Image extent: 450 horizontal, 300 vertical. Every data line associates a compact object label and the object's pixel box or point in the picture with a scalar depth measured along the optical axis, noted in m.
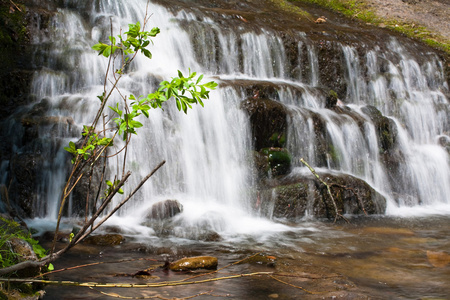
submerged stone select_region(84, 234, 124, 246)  5.27
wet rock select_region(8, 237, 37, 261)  3.23
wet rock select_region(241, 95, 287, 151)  8.87
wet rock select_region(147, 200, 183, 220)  6.62
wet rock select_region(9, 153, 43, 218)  6.68
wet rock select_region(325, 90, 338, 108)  10.67
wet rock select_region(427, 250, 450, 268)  4.97
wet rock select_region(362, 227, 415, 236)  6.60
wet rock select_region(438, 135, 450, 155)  11.44
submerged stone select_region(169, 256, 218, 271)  4.28
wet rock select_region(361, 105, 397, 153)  10.18
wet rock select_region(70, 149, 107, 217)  6.67
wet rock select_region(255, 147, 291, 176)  8.53
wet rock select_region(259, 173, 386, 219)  7.63
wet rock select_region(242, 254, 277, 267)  4.66
